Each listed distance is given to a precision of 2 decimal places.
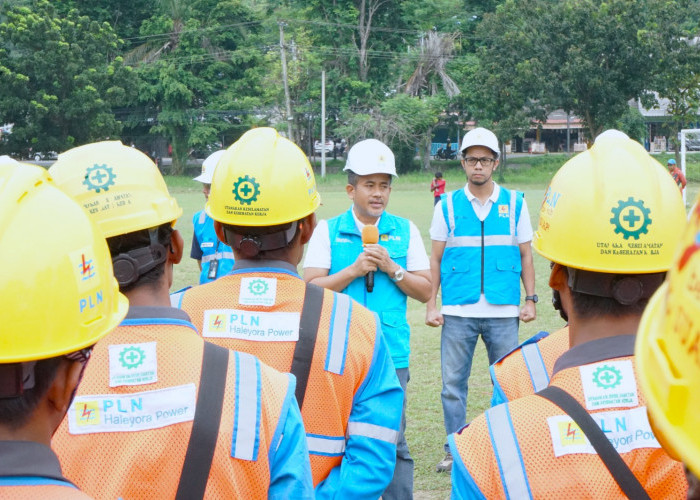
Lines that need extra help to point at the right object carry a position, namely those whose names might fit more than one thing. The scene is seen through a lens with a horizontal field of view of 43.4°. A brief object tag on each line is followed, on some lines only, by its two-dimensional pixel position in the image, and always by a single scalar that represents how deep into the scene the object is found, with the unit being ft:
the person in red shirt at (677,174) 85.20
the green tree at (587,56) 161.27
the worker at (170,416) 7.32
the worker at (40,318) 5.18
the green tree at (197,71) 195.72
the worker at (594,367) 6.98
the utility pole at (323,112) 183.27
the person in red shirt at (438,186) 105.29
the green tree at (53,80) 159.22
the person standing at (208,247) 23.06
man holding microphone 16.99
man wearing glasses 21.47
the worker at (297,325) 9.93
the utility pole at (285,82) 192.63
